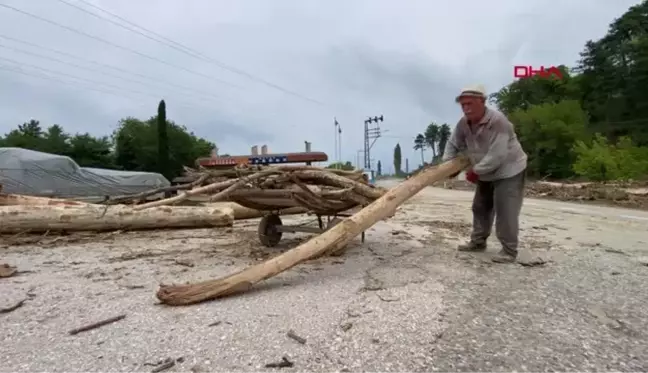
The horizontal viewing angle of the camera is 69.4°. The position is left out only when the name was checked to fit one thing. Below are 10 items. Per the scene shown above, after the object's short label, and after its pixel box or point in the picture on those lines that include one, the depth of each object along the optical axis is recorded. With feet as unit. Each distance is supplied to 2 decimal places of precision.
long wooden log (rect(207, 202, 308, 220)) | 32.07
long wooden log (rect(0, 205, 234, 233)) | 23.31
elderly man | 15.94
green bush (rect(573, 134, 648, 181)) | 114.32
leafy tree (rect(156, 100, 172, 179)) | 124.67
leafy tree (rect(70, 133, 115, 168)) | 124.77
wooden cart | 18.10
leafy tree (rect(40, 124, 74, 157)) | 123.65
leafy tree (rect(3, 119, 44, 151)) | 125.80
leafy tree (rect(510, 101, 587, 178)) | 153.48
